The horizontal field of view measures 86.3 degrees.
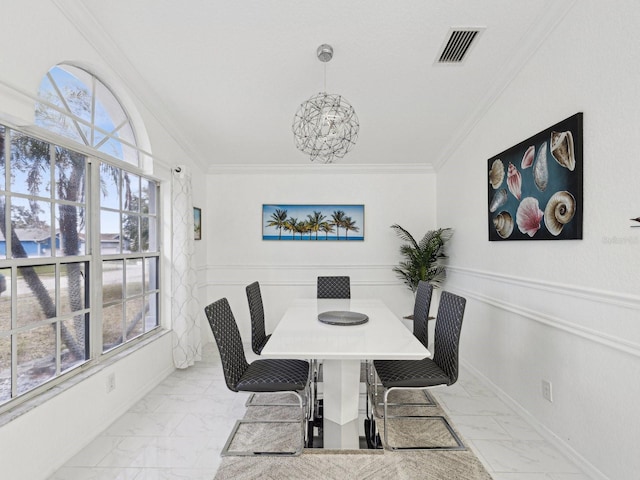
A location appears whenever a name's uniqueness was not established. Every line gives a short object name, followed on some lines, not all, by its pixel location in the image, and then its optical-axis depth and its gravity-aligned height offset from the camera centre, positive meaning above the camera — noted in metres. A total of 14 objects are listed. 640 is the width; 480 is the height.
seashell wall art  1.99 +0.36
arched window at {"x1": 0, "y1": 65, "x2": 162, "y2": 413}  1.83 +0.02
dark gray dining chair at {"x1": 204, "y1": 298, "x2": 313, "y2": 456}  2.04 -0.86
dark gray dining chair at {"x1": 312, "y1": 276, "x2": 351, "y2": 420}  3.85 -0.53
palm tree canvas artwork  4.67 +0.25
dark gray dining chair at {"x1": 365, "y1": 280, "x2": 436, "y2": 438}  2.77 -0.67
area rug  1.91 -1.31
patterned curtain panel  3.42 -0.33
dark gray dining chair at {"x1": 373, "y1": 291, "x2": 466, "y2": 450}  2.14 -0.86
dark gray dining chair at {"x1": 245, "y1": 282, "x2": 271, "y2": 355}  2.82 -0.66
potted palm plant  4.18 -0.23
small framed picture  4.22 +0.22
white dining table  1.81 -0.60
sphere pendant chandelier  2.25 +0.79
